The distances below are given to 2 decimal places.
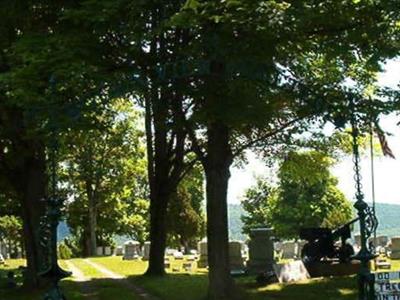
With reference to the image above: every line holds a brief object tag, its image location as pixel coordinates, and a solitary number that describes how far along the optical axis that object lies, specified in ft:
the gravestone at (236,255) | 93.31
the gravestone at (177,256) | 131.41
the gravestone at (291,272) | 70.49
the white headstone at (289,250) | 127.65
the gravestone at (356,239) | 135.98
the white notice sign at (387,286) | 37.29
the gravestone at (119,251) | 172.10
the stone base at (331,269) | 76.43
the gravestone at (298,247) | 126.68
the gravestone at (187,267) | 100.71
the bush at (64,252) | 189.57
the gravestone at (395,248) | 104.63
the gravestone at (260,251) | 87.35
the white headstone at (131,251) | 137.28
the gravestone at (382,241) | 142.30
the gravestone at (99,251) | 181.57
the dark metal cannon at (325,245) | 78.37
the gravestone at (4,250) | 194.29
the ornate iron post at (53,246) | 39.05
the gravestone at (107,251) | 181.73
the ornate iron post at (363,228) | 39.17
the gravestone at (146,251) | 133.10
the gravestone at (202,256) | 105.44
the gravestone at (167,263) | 109.42
